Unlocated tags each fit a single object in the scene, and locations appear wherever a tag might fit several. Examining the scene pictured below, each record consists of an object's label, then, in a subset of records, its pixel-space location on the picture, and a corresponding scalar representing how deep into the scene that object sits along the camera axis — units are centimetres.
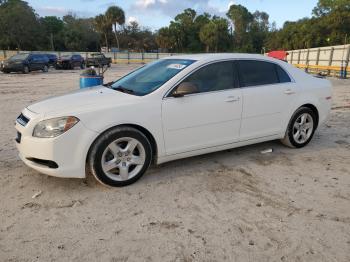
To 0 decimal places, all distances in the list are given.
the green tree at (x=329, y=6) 6012
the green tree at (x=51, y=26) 6719
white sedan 387
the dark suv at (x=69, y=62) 3303
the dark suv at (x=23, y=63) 2500
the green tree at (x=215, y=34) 7315
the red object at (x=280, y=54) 3080
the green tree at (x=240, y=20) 8634
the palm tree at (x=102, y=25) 6756
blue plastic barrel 892
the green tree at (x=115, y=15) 6606
